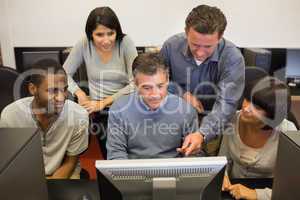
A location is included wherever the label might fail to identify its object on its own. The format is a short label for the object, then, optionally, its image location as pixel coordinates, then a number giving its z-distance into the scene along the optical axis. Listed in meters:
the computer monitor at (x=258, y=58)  2.74
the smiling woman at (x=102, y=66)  2.03
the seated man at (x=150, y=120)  1.39
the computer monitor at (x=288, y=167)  0.75
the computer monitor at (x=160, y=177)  0.84
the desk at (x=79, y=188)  1.19
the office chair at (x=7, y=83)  1.98
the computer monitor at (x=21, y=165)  0.67
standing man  1.43
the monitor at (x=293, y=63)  2.90
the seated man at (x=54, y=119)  1.51
